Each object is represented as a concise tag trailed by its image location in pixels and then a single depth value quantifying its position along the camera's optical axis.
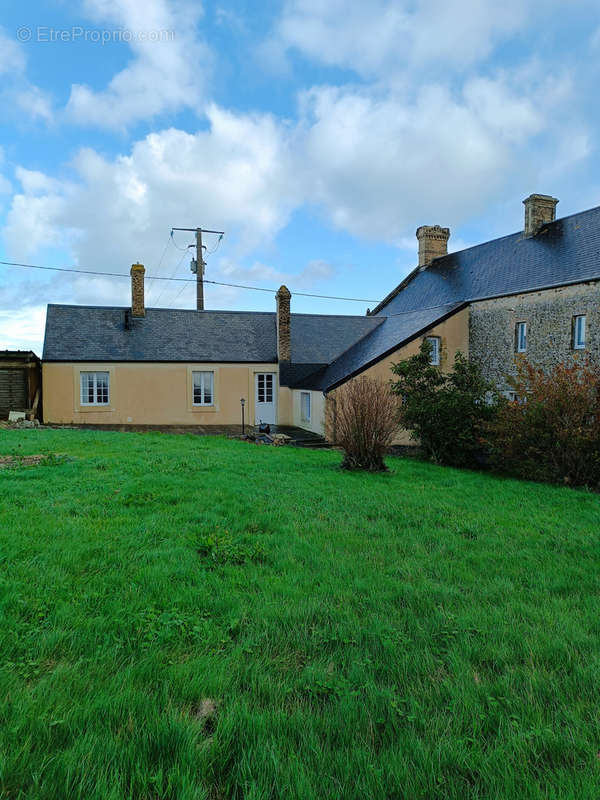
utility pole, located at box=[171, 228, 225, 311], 31.88
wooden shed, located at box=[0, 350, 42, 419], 21.33
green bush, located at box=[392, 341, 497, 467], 14.56
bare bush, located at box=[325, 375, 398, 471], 11.72
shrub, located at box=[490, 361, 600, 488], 11.88
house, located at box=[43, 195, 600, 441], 20.06
